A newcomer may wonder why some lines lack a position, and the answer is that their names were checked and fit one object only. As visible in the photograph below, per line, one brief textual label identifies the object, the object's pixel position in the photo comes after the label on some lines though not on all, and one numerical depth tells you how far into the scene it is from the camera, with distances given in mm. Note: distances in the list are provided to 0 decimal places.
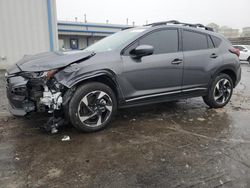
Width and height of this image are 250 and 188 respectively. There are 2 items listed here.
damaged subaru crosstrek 3383
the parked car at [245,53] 18755
